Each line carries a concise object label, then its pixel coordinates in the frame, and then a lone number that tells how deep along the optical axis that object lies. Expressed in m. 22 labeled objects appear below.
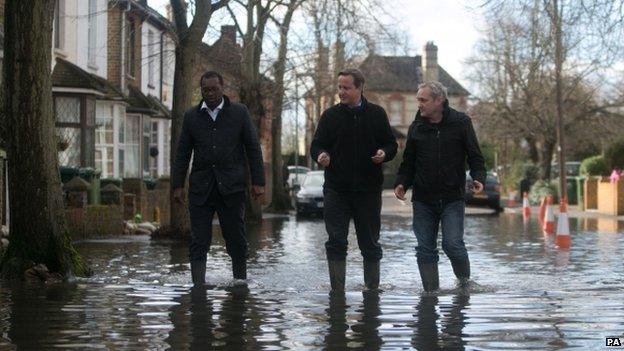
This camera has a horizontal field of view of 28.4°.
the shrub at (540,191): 47.66
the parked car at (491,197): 41.06
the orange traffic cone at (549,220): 23.83
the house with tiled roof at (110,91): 28.42
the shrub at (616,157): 47.69
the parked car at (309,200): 34.62
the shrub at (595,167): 47.25
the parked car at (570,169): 58.34
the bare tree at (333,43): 29.28
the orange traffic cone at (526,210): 34.61
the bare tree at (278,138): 35.50
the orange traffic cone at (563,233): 17.94
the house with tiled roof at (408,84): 96.12
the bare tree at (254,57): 31.81
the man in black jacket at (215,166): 10.70
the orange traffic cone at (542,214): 30.27
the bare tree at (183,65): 19.77
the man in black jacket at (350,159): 10.29
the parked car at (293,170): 65.49
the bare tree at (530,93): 53.47
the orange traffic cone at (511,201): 47.83
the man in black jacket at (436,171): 10.14
